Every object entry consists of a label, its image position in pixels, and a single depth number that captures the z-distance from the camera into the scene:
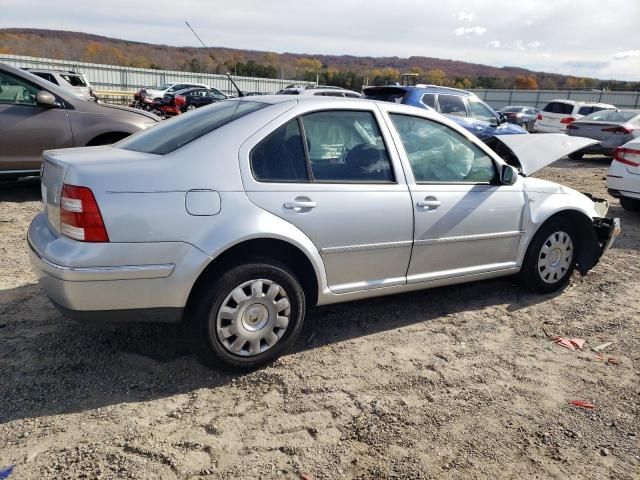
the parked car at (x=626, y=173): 7.48
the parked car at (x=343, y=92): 12.10
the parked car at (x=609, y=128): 13.64
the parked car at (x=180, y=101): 23.58
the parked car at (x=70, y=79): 17.55
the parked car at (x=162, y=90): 27.25
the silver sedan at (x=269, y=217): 2.77
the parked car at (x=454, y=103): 10.16
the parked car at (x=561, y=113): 18.30
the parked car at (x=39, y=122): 6.45
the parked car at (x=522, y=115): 25.88
